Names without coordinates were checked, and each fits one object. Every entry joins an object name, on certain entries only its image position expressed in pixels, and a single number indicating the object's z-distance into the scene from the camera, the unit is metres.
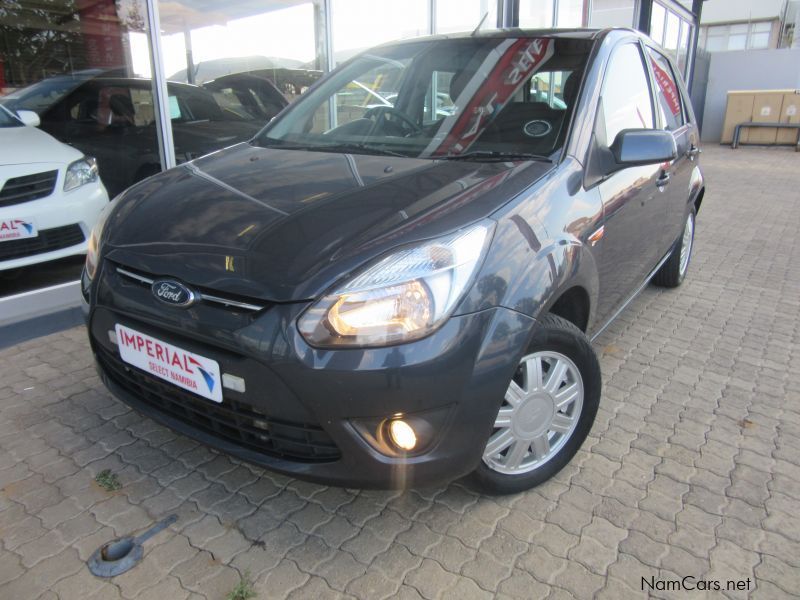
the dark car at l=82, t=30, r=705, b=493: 1.72
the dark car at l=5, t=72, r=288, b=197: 4.99
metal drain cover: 1.95
